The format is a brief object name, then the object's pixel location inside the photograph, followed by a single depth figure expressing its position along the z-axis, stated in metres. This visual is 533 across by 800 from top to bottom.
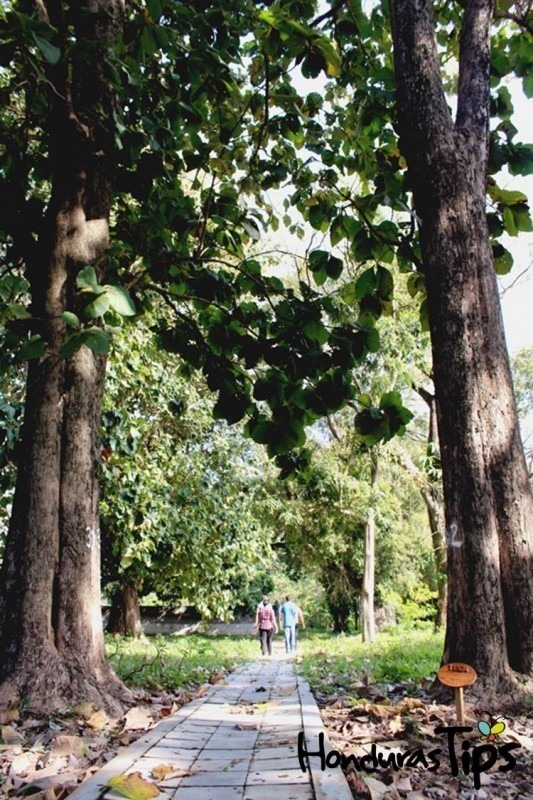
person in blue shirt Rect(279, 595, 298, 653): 17.09
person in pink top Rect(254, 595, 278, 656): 15.77
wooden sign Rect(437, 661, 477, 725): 2.76
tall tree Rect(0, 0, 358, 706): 3.61
